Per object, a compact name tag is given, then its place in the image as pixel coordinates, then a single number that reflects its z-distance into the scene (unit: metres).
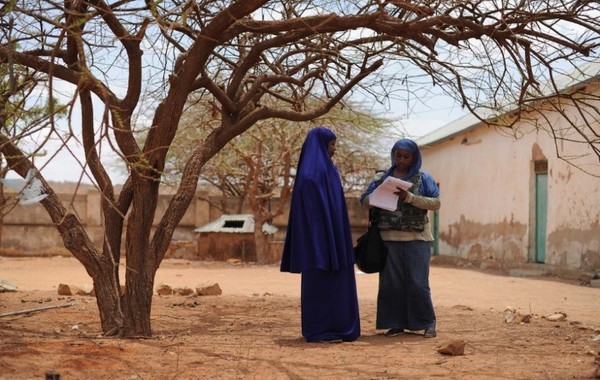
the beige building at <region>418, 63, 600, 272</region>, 15.22
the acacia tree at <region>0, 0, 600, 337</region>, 6.38
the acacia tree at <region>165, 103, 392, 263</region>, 19.44
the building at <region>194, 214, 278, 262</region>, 22.02
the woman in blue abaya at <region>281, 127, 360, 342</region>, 6.61
